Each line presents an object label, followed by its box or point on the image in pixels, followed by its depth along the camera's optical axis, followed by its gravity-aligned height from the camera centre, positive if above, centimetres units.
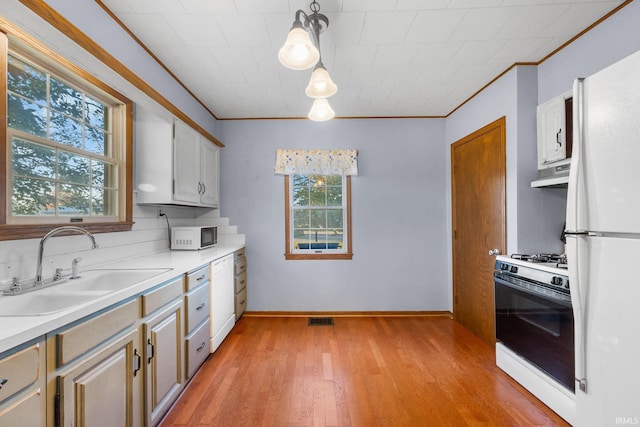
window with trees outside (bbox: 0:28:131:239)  154 +42
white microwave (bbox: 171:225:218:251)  296 -24
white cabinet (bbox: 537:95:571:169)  202 +60
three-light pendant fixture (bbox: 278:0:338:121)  140 +81
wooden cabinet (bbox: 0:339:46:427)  88 -56
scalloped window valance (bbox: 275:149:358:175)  369 +68
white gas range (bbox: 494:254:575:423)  174 -77
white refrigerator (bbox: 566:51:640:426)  117 -13
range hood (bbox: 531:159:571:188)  201 +28
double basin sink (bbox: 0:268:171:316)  134 -41
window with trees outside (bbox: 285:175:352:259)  382 +1
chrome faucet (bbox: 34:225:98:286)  150 -21
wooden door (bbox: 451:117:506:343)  270 -6
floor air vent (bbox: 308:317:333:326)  342 -130
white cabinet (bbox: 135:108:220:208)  254 +49
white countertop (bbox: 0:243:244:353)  93 -38
